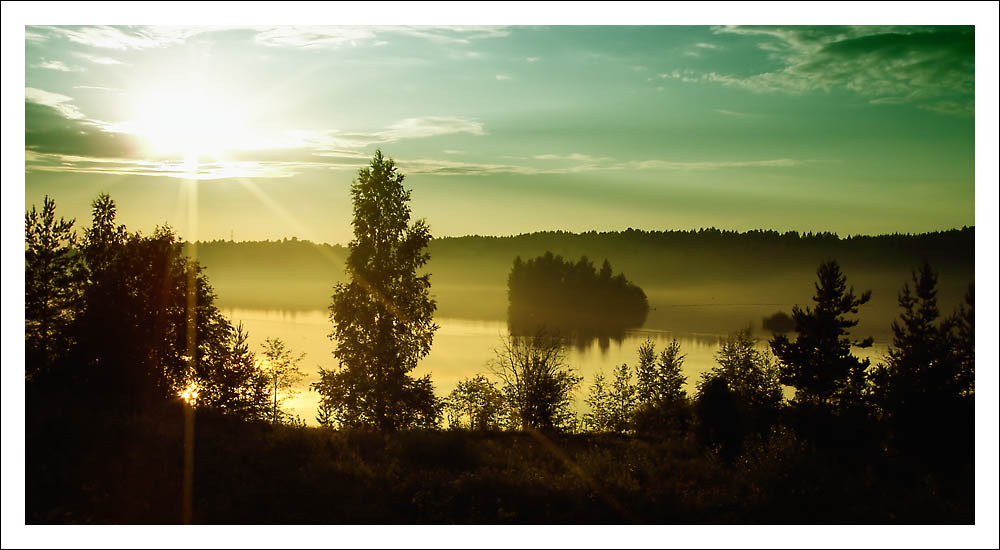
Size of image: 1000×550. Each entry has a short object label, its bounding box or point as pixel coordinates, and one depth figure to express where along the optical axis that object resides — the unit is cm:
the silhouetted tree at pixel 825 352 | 3716
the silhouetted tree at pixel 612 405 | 4269
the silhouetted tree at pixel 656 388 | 3412
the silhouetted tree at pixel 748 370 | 4456
